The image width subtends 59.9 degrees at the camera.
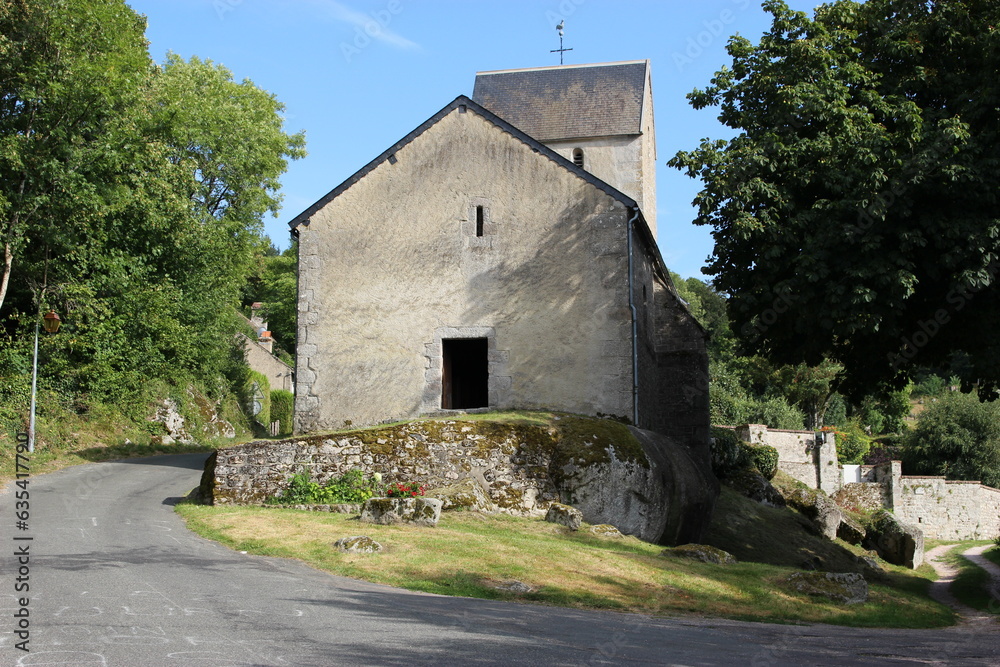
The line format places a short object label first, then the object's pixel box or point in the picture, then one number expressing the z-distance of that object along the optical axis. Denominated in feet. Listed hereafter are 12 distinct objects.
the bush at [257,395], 120.88
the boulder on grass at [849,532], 84.53
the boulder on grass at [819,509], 81.56
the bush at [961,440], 139.95
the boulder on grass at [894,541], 84.58
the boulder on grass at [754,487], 81.66
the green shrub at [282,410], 138.21
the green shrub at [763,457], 96.08
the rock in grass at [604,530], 44.42
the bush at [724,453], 83.46
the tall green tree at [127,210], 72.59
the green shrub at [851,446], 149.48
